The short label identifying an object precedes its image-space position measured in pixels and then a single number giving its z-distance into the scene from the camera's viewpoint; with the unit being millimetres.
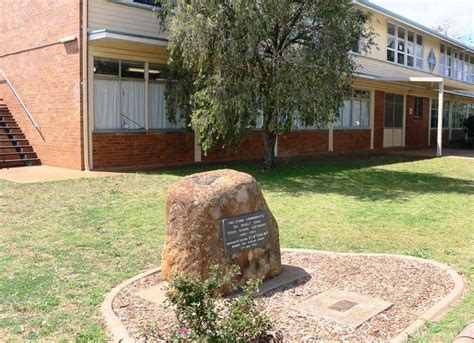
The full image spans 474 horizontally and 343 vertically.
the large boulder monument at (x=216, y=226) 4664
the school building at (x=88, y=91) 13656
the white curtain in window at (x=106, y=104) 13954
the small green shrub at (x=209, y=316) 3406
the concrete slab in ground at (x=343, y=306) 4305
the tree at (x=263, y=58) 11930
